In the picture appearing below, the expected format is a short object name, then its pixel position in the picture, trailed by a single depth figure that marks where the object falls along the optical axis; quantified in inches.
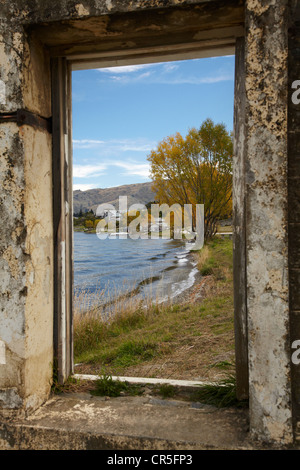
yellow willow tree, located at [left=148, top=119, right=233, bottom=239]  884.6
